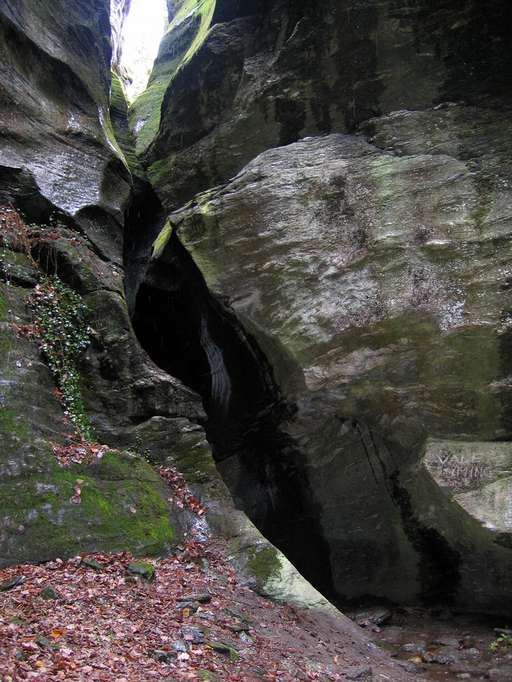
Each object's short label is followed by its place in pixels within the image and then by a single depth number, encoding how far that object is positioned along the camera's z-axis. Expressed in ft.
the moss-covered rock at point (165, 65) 53.47
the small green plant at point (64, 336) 27.37
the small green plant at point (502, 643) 25.85
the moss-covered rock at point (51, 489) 21.26
